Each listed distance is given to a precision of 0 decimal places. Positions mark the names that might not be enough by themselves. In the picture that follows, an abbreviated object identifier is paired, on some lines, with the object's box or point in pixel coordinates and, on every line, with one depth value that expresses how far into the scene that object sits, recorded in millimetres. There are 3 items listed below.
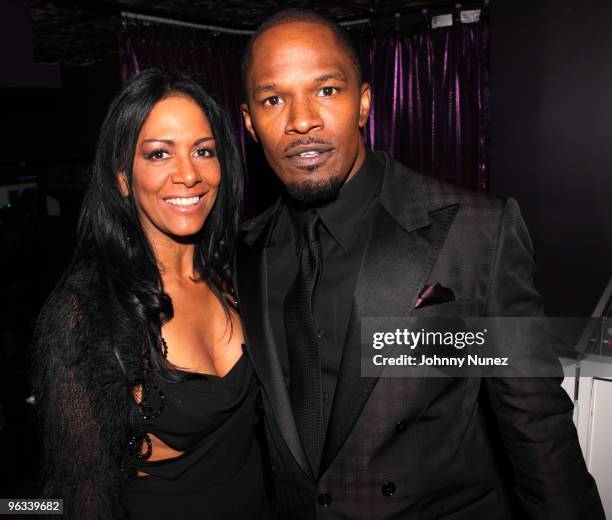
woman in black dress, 624
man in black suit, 598
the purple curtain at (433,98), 1593
